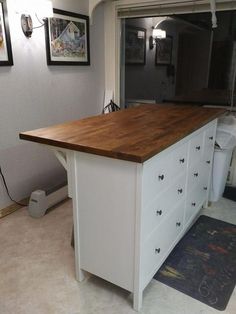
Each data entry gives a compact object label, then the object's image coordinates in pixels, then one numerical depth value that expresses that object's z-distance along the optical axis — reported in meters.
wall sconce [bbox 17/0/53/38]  2.34
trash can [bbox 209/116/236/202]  2.63
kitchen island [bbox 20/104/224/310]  1.40
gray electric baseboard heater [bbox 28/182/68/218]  2.50
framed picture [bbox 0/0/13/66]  2.21
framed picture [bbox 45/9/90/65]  2.67
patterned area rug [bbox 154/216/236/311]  1.74
